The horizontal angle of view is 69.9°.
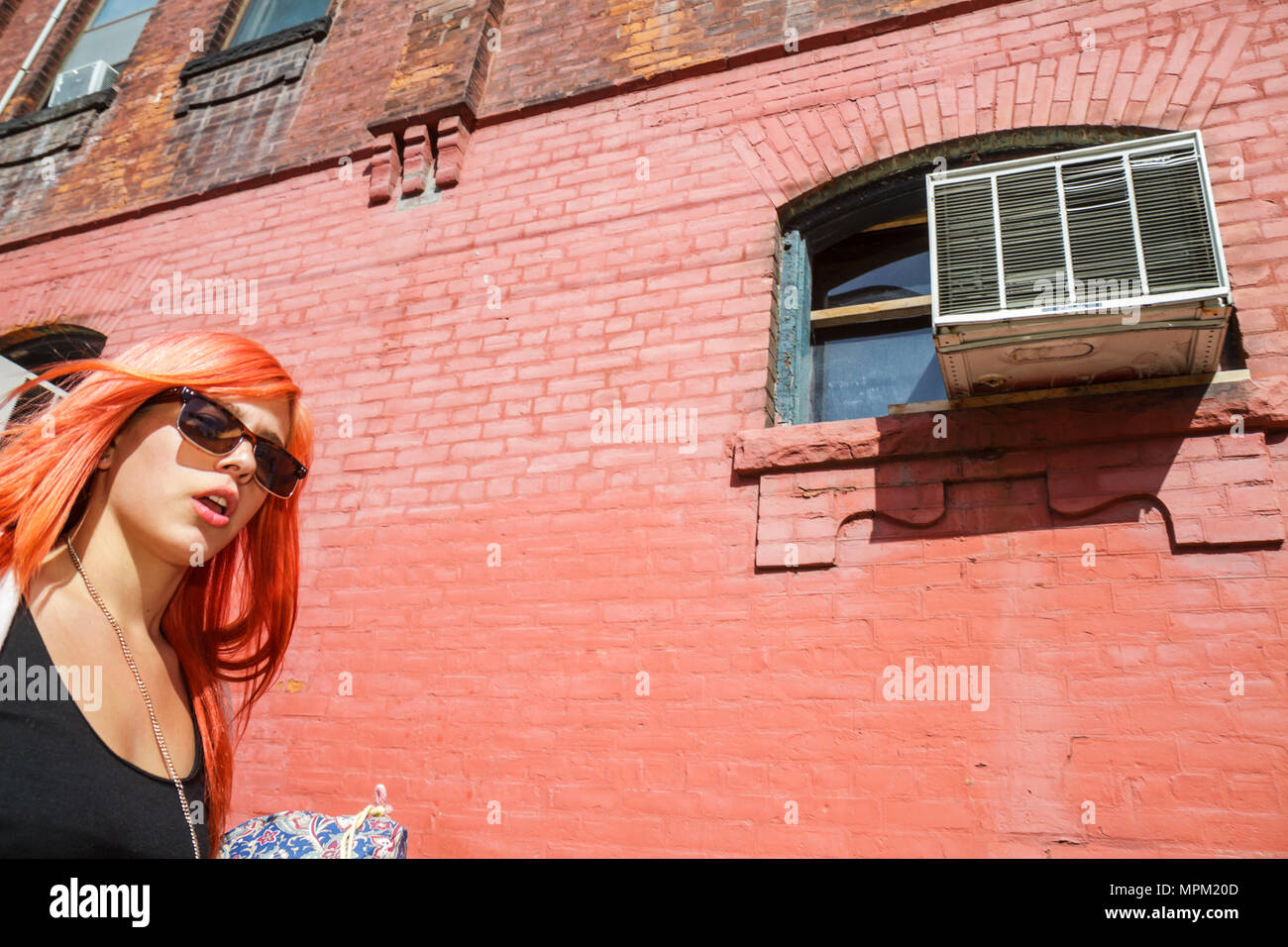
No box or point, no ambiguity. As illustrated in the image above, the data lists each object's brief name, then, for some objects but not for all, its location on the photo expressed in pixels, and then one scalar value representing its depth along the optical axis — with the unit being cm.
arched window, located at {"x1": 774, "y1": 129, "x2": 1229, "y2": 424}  321
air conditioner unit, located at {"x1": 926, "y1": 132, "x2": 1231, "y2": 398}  311
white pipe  837
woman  138
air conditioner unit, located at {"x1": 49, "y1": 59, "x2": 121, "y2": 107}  789
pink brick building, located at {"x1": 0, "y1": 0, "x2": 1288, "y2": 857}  318
